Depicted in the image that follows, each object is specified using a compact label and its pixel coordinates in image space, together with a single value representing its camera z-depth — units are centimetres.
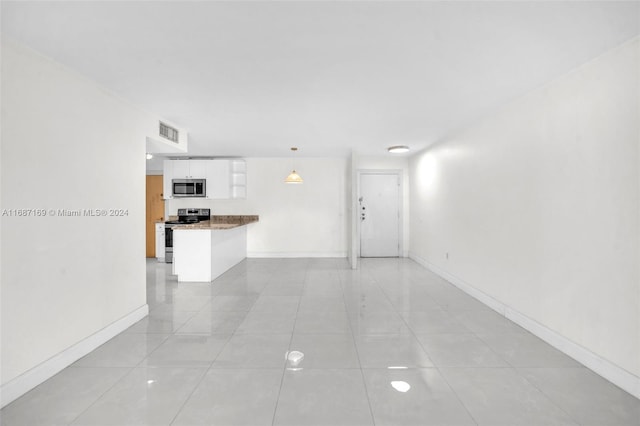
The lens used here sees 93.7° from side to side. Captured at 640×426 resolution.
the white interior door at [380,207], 736
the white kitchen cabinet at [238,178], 705
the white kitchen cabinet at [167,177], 688
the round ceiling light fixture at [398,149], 593
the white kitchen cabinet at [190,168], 686
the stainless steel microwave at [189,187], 680
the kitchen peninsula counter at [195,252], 495
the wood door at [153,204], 757
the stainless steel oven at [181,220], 671
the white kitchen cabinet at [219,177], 683
